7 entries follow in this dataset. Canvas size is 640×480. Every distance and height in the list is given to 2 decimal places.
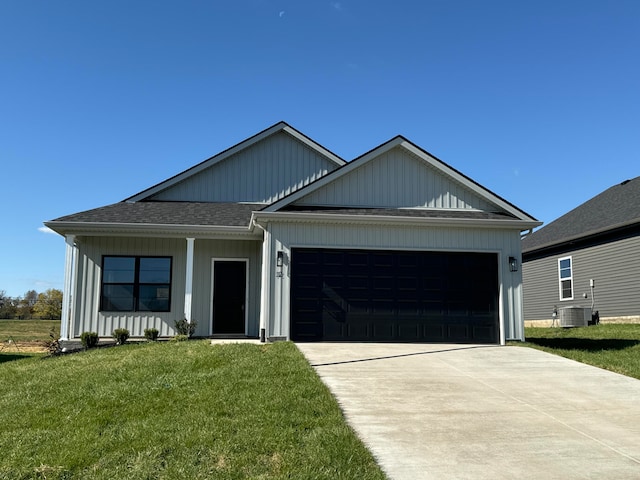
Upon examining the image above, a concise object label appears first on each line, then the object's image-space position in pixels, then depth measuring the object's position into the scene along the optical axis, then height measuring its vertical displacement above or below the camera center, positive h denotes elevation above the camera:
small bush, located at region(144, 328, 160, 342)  14.45 -0.57
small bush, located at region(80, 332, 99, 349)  13.80 -0.67
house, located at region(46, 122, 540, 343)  13.41 +1.29
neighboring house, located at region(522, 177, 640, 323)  18.91 +2.04
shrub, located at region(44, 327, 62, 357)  13.90 -0.90
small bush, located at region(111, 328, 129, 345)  14.04 -0.59
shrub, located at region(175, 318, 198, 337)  14.46 -0.39
